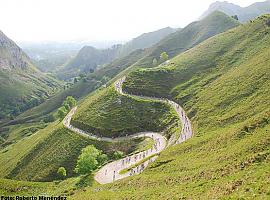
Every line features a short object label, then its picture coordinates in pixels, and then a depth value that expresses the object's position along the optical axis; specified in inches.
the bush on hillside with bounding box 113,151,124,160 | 4367.9
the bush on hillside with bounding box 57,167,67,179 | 4617.6
